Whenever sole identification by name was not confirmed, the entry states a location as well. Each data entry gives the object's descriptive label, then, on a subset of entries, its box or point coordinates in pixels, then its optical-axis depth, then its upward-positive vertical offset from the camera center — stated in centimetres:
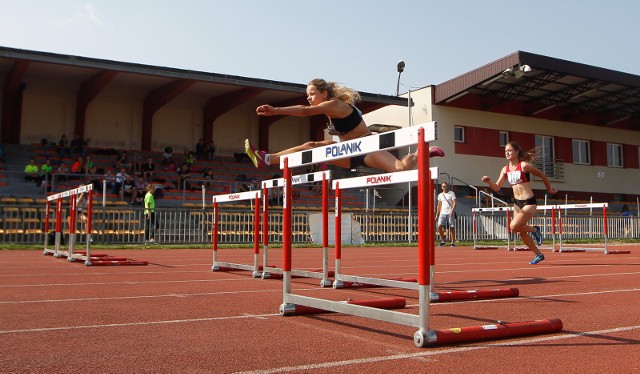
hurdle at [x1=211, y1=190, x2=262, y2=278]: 779 +7
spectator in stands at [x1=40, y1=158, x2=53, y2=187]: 2007 +230
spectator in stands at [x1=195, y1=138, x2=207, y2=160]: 2784 +381
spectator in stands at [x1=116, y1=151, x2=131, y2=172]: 2352 +286
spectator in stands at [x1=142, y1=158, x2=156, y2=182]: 2333 +256
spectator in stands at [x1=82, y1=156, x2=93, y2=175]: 2208 +253
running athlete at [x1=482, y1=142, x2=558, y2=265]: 970 +85
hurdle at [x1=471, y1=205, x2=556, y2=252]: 1560 +17
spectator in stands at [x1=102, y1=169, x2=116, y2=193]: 2089 +185
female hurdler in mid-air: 581 +115
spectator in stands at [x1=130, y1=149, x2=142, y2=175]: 2387 +281
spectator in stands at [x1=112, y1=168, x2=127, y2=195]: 2089 +179
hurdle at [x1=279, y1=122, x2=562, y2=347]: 354 -30
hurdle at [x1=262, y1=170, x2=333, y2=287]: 682 +37
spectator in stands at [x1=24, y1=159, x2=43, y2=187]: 2023 +200
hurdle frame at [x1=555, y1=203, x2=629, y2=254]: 1392 -40
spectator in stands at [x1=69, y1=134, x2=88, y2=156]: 2455 +363
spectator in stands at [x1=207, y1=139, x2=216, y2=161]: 2805 +389
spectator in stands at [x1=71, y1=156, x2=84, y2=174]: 2189 +249
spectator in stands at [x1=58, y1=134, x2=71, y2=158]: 2394 +346
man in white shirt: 1764 +70
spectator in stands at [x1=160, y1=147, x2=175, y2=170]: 2623 +343
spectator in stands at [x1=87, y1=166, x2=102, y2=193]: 2041 +189
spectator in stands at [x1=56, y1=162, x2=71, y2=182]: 2058 +218
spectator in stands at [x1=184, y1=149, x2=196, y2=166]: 2638 +337
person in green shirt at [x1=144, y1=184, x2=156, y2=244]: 1730 +43
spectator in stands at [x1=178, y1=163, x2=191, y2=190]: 2348 +235
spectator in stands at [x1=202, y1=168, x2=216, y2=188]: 2414 +246
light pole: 3412 +952
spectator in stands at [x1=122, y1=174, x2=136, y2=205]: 2080 +158
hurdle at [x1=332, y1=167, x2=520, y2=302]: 551 -47
